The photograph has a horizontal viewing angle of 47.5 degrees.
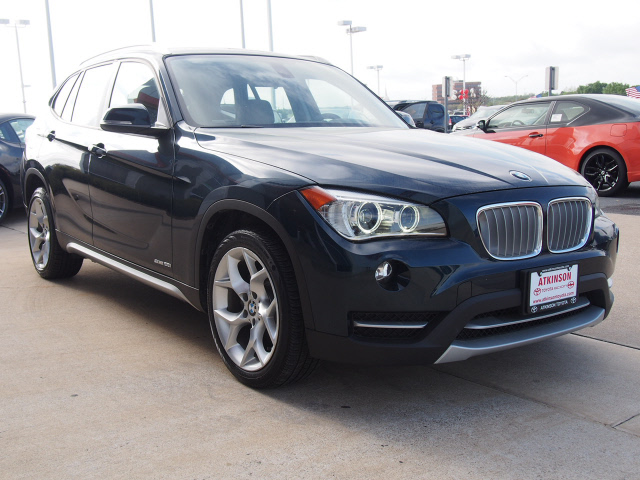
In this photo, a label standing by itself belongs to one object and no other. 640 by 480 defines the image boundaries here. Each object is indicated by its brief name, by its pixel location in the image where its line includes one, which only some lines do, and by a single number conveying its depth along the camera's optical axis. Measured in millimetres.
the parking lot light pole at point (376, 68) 77188
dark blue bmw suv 2951
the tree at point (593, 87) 107556
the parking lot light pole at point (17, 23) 43262
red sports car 10109
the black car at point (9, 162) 9820
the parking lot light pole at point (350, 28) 46147
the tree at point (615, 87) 93956
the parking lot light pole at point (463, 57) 77188
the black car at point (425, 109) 18828
